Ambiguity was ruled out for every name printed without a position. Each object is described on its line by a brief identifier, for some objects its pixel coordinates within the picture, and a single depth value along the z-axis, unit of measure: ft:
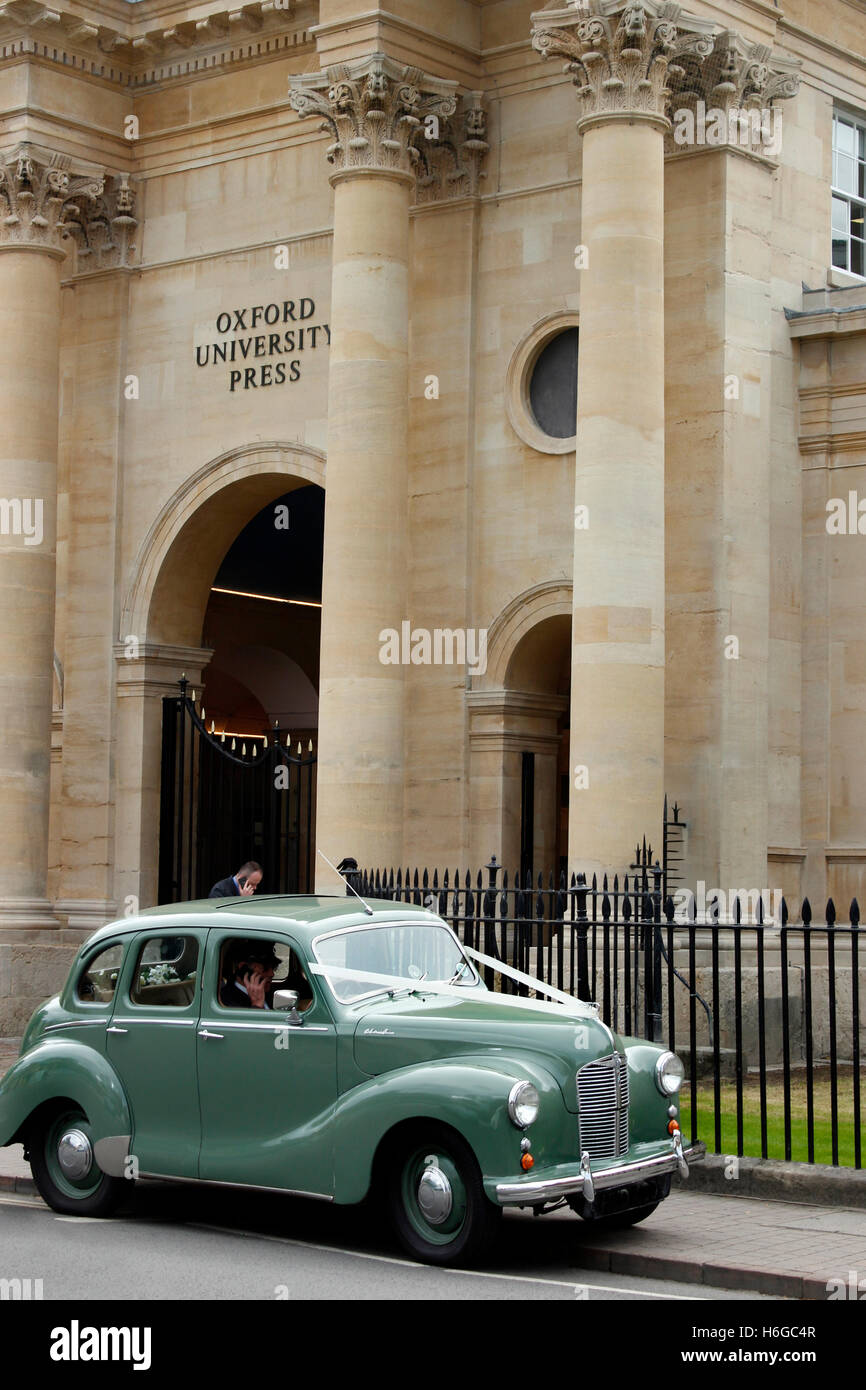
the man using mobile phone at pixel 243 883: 50.83
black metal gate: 76.89
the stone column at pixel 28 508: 75.46
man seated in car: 35.94
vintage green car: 31.86
